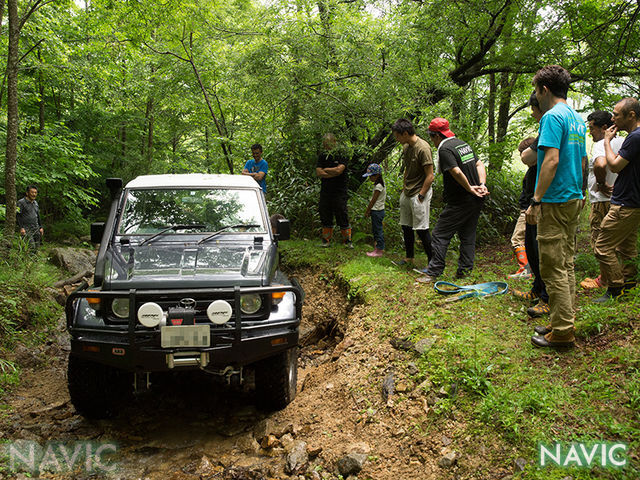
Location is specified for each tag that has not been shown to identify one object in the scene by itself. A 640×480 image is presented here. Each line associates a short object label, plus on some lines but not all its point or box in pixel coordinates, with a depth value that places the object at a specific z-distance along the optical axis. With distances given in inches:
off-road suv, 115.9
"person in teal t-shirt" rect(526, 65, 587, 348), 117.6
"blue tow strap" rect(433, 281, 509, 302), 174.4
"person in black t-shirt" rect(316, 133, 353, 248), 283.6
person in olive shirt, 216.7
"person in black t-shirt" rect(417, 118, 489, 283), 193.6
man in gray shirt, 342.3
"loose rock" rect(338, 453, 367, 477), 101.7
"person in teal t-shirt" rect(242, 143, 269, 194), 316.8
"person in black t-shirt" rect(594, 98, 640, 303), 147.3
